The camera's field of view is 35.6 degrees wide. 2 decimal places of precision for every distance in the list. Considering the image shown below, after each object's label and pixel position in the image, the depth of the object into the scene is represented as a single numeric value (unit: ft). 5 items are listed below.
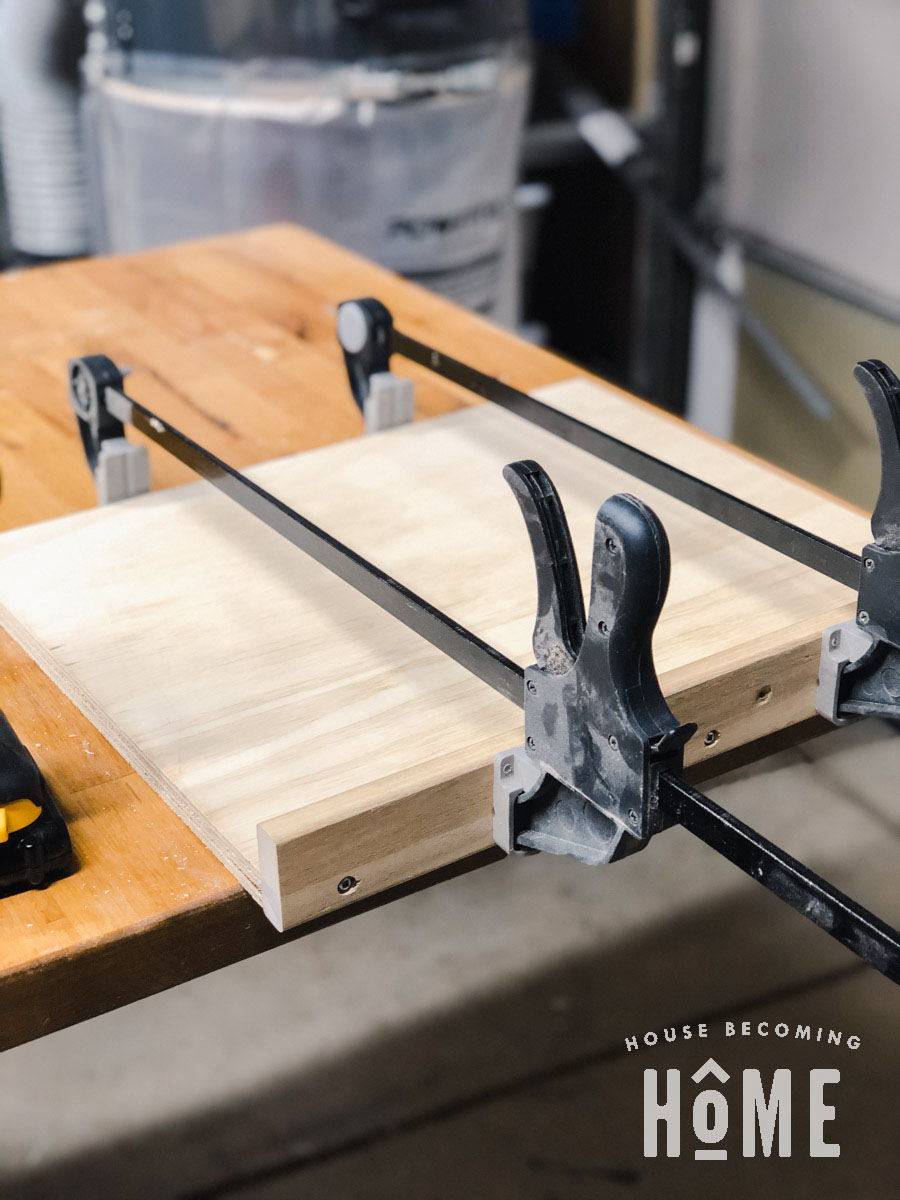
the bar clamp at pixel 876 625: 2.13
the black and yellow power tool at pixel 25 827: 2.00
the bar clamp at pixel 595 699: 1.79
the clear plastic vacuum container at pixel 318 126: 5.77
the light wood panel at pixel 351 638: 2.05
